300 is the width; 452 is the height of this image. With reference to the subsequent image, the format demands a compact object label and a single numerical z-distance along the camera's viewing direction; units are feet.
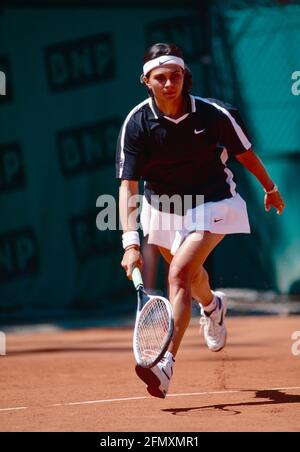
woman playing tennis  44.14
